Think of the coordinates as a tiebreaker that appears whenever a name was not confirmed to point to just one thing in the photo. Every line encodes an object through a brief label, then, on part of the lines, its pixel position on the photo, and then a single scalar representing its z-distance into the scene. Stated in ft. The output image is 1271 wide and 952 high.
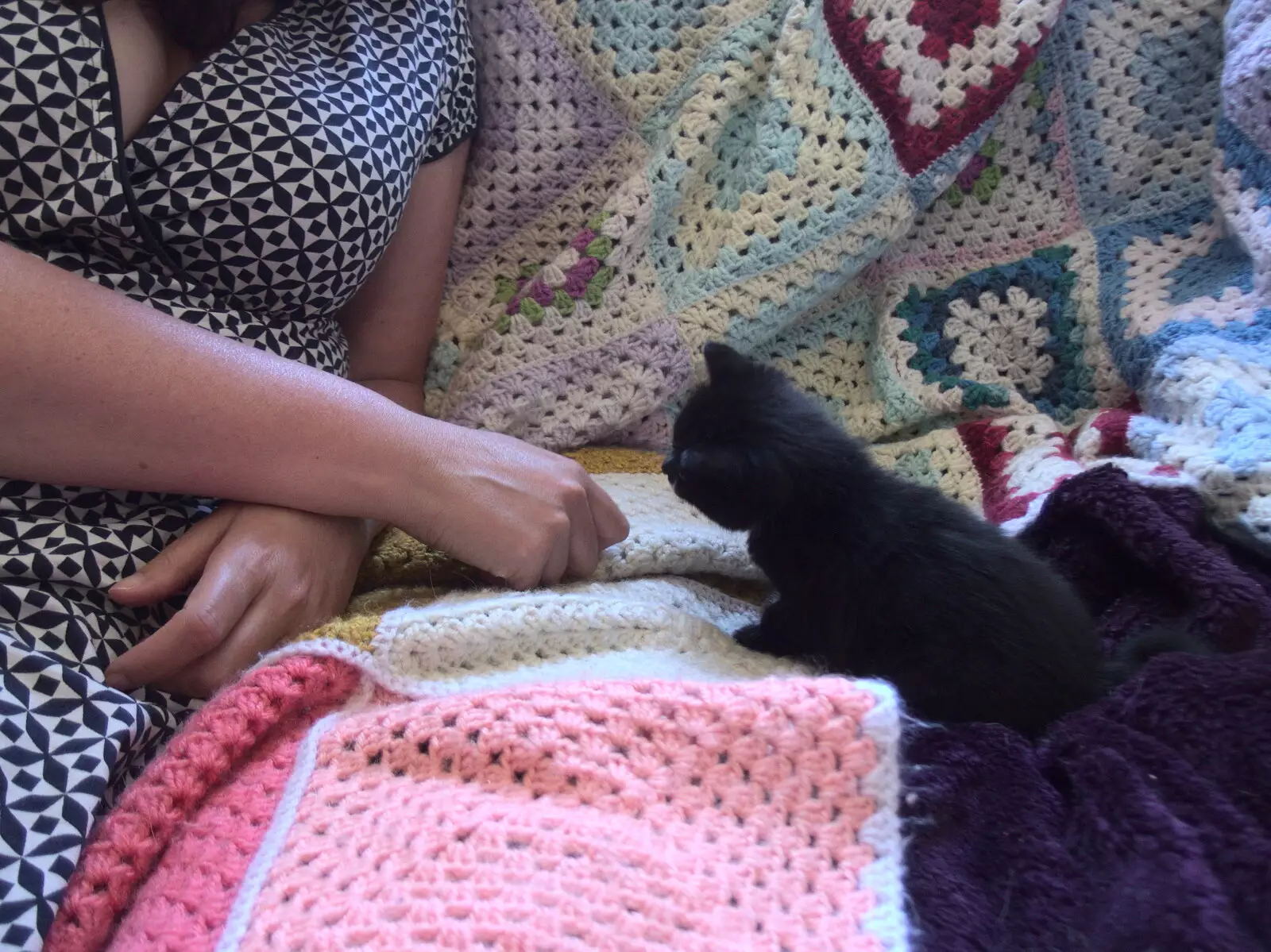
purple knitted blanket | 1.55
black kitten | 2.15
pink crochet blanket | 1.55
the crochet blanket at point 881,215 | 2.98
